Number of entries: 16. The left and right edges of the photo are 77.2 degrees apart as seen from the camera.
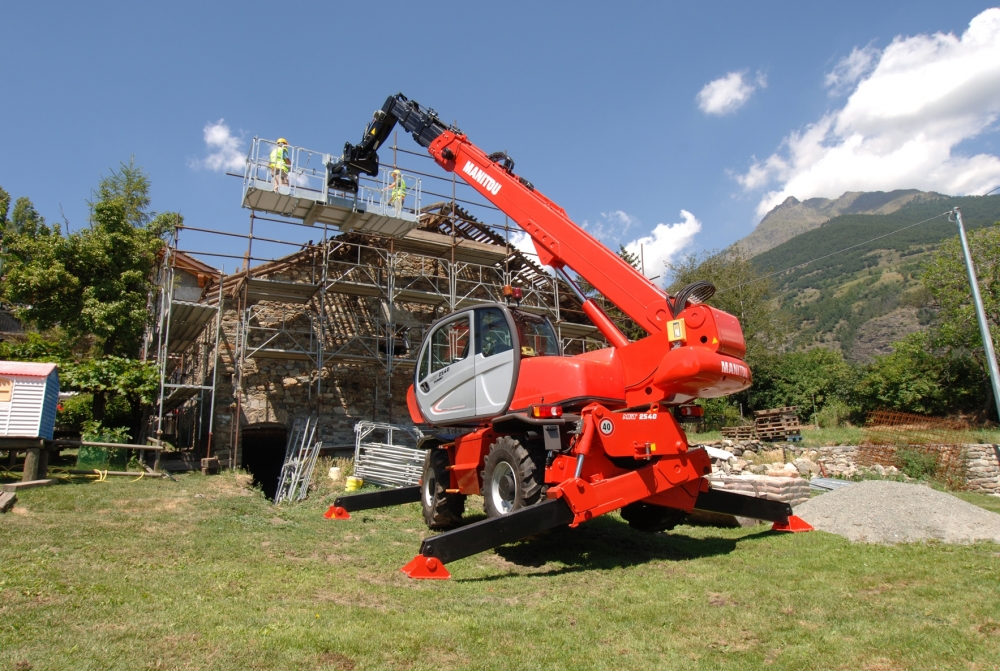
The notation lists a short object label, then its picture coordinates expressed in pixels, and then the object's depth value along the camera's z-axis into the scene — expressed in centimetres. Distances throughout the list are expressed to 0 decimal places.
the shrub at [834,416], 2650
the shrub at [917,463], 1494
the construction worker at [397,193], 1562
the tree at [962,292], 2588
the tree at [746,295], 3164
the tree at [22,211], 2824
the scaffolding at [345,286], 1490
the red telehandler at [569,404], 589
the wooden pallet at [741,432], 2170
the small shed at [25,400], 953
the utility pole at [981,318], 1370
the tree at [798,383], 2764
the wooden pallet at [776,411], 2208
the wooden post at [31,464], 941
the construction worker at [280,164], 1429
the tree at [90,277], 1554
